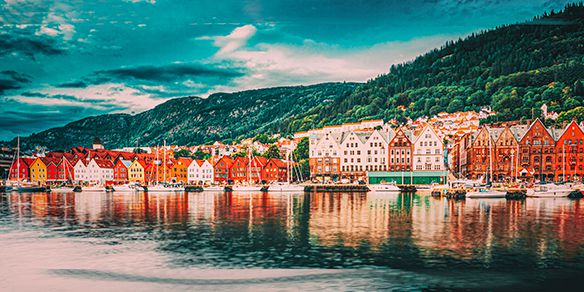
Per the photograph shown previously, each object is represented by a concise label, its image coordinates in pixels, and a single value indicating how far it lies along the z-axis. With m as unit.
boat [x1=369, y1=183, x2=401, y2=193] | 99.59
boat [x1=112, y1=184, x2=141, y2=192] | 120.54
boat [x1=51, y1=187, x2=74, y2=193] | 121.88
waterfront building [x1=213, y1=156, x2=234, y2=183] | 140.38
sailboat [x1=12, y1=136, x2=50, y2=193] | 119.97
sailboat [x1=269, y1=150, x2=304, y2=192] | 106.67
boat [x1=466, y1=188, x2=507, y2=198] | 78.19
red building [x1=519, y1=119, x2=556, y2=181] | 105.94
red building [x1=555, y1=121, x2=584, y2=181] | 103.88
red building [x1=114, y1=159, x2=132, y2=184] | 154.12
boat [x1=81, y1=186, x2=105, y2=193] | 118.52
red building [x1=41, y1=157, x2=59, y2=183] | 155.12
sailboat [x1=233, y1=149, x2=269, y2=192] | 107.25
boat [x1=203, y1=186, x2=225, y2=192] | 113.48
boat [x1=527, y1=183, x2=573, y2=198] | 80.62
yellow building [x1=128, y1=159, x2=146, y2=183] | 150.12
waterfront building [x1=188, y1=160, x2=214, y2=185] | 141.88
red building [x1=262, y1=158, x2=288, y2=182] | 136.62
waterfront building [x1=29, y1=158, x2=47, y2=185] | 155.00
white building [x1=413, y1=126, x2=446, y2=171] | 117.19
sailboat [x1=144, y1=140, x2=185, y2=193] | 111.81
